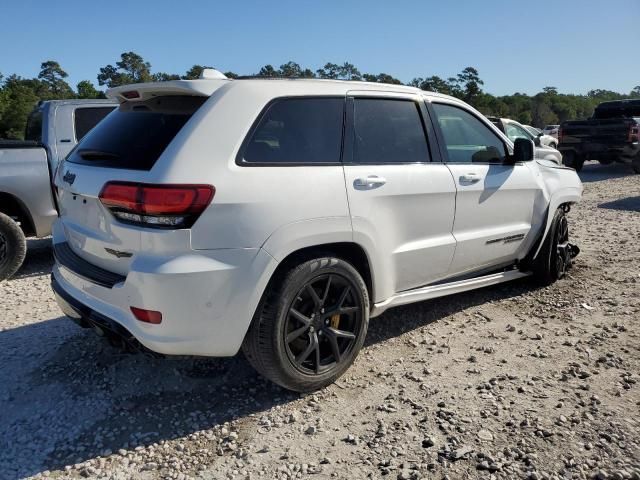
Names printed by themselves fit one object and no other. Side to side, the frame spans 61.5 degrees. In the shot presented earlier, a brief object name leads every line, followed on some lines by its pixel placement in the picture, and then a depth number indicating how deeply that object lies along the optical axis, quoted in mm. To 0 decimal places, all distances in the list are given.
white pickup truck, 5531
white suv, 2672
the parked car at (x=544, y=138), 15203
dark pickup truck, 14279
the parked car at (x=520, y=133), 11578
